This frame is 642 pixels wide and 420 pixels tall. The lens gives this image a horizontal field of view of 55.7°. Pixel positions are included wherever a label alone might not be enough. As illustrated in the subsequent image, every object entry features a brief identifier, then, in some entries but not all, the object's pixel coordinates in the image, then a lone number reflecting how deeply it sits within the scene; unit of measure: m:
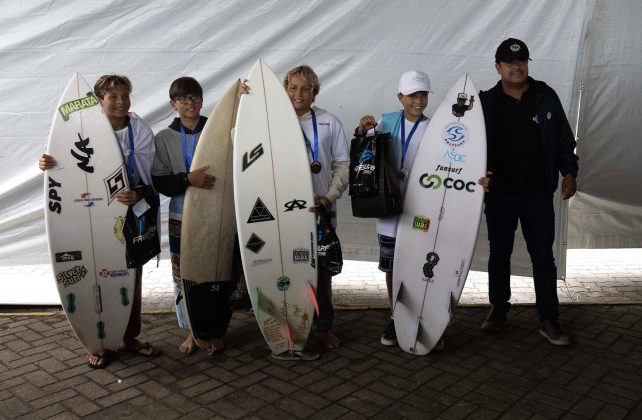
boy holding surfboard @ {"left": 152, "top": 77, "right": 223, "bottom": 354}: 3.09
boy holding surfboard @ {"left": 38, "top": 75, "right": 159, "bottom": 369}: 3.04
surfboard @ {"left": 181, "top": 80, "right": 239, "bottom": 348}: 3.17
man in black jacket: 3.26
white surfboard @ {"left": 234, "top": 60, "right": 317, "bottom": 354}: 3.12
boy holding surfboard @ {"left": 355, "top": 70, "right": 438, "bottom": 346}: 3.13
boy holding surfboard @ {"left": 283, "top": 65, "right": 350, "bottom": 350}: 3.14
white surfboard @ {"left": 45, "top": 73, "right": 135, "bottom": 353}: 3.07
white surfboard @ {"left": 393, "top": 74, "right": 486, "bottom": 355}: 3.27
